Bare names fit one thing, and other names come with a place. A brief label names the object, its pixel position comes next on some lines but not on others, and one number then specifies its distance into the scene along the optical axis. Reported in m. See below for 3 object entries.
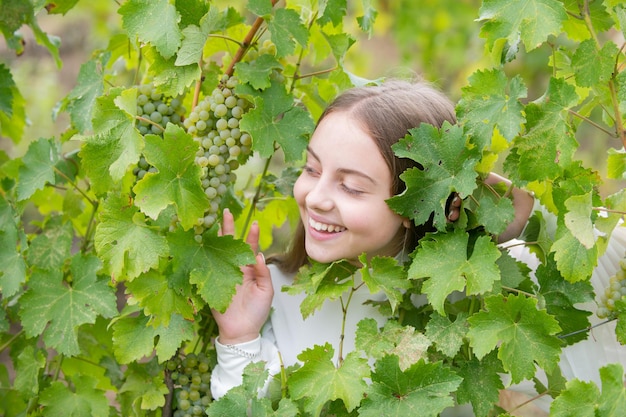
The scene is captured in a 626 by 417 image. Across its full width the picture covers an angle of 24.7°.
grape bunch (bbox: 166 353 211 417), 1.73
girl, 1.66
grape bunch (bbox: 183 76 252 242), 1.66
